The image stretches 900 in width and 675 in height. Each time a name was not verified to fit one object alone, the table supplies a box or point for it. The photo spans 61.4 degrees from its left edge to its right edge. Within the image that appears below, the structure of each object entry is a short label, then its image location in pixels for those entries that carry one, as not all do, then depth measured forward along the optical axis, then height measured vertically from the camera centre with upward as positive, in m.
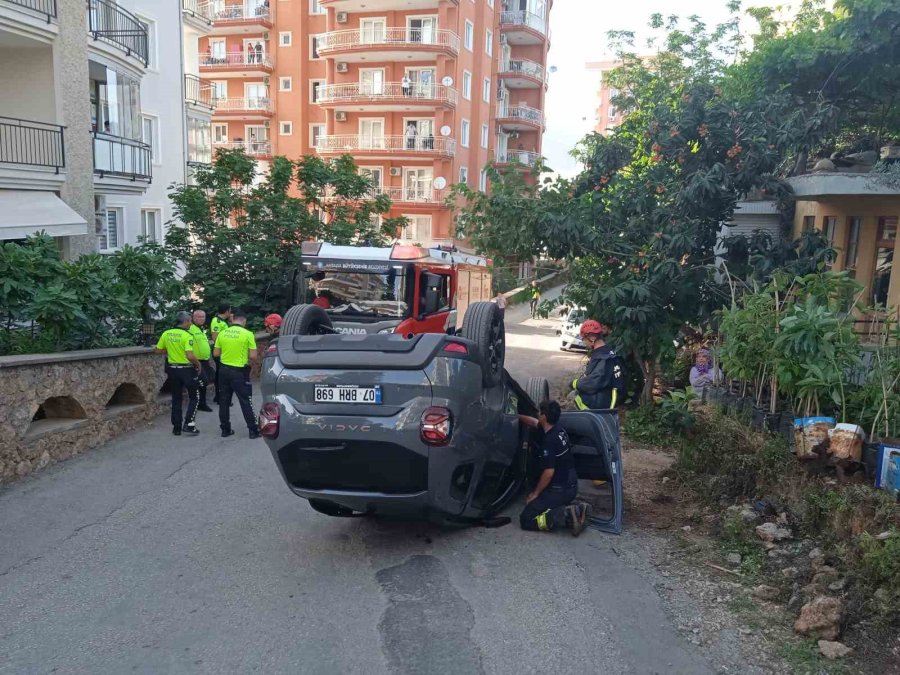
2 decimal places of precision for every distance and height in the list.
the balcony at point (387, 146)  38.91 +4.22
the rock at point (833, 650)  4.80 -2.56
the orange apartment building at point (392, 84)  38.91 +7.96
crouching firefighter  7.03 -2.37
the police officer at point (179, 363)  10.73 -2.02
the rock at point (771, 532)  6.49 -2.49
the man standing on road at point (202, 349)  11.46 -1.92
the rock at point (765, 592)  5.67 -2.62
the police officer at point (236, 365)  10.52 -1.98
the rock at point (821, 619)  4.99 -2.48
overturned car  5.71 -1.46
